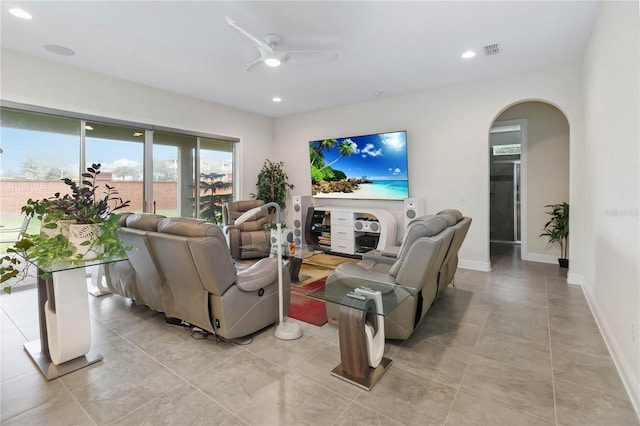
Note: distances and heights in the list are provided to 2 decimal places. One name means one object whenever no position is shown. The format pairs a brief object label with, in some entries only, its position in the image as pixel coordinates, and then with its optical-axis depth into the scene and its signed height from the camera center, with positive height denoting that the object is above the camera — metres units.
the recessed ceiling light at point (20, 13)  2.77 +1.82
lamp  2.54 -0.95
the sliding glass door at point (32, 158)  3.69 +0.69
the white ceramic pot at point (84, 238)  2.02 -0.17
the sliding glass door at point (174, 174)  5.00 +0.65
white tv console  5.04 -0.31
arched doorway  4.92 +0.77
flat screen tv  5.18 +0.83
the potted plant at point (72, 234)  1.91 -0.15
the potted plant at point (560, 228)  4.52 -0.24
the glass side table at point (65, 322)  2.05 -0.76
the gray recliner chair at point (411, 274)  2.23 -0.49
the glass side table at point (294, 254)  3.42 -0.48
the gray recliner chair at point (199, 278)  2.17 -0.52
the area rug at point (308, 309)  2.86 -0.98
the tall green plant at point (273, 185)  6.44 +0.57
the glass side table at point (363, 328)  1.90 -0.74
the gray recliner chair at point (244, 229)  5.07 -0.29
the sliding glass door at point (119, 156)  4.32 +0.81
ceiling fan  2.91 +1.59
